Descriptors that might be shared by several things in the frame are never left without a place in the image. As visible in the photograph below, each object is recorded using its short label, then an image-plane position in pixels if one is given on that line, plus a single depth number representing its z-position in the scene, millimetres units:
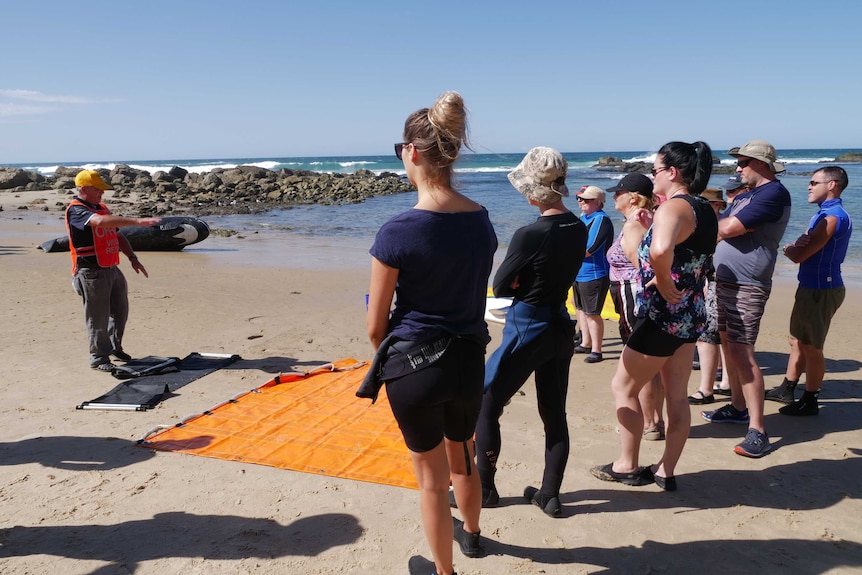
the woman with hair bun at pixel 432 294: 2223
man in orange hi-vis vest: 5590
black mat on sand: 4953
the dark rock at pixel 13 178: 36781
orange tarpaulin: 3938
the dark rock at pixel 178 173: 41034
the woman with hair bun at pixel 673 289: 3037
